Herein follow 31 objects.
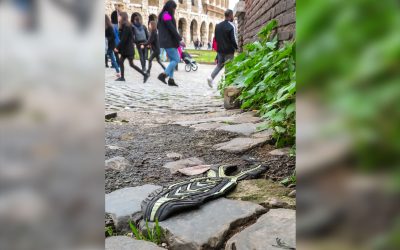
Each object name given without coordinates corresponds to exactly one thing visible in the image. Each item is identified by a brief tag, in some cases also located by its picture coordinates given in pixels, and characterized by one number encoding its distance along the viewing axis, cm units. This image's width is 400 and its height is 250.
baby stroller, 1414
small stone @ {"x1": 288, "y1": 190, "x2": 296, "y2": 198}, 170
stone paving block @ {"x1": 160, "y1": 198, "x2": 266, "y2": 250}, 136
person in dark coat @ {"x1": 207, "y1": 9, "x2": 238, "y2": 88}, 824
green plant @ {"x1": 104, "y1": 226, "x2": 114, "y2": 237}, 155
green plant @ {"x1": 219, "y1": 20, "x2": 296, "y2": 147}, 231
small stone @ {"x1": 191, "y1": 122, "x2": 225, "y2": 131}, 390
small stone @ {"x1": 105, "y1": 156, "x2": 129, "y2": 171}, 260
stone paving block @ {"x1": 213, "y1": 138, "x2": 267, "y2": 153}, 282
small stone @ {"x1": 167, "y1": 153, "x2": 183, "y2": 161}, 284
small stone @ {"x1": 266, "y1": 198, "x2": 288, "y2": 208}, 160
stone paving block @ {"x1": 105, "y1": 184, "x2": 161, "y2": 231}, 167
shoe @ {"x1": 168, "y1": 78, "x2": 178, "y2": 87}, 940
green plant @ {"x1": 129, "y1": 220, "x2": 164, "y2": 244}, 147
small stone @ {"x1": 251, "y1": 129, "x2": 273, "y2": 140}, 303
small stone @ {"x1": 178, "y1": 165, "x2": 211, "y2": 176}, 238
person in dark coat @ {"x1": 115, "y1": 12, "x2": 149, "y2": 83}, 902
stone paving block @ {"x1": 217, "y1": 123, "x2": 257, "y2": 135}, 338
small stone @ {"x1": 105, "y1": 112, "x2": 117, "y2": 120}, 499
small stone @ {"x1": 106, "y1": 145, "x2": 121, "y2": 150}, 324
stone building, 4150
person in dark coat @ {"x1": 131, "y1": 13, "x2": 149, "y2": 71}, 1040
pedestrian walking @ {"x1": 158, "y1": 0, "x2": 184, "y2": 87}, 787
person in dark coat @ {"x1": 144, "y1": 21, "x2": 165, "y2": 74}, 971
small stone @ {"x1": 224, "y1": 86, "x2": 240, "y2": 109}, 514
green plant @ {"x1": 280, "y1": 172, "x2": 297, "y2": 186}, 189
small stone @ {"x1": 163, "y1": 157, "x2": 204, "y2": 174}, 253
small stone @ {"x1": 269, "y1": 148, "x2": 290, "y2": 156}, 252
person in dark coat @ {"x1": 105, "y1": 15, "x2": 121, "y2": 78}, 942
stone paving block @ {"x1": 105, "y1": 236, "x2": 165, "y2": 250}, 134
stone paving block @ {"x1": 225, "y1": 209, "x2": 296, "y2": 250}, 121
